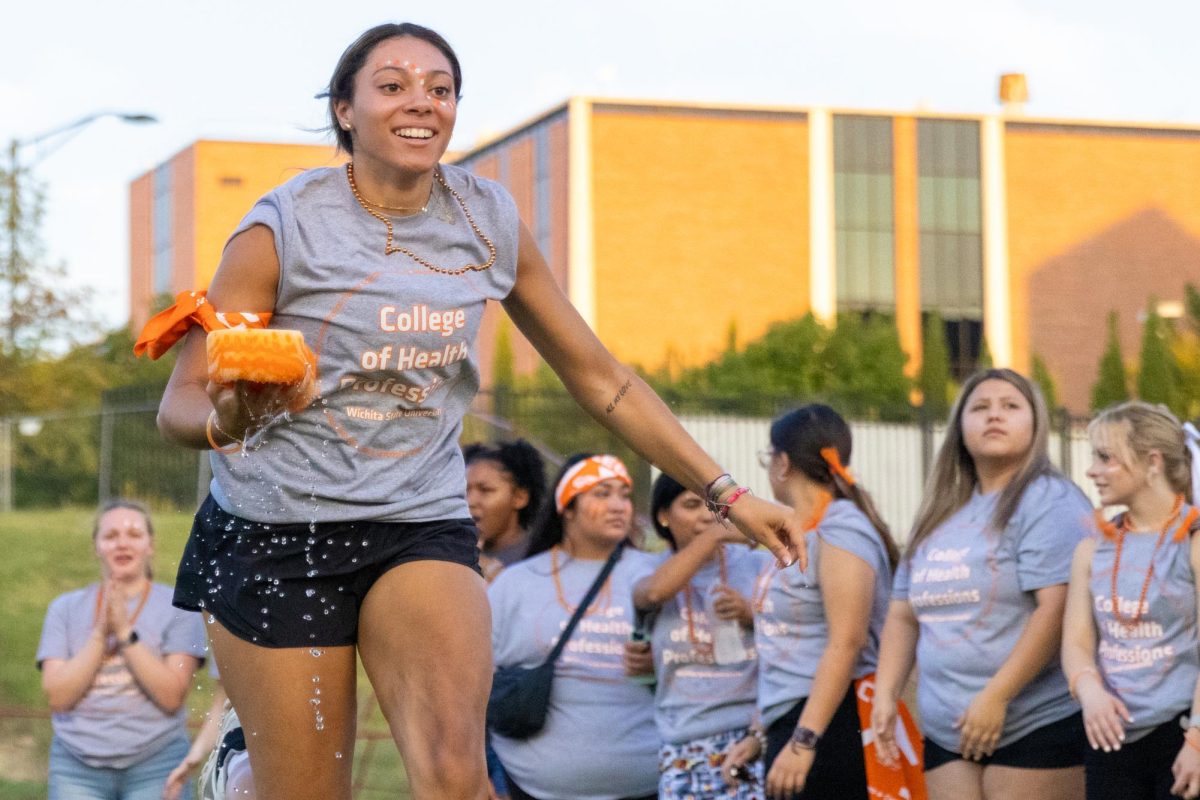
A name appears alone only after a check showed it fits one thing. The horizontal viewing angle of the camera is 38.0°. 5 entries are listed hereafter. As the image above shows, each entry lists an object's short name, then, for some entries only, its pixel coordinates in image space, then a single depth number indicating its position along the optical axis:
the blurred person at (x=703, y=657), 6.26
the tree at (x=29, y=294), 23.86
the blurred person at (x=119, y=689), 6.84
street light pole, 23.11
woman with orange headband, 6.32
